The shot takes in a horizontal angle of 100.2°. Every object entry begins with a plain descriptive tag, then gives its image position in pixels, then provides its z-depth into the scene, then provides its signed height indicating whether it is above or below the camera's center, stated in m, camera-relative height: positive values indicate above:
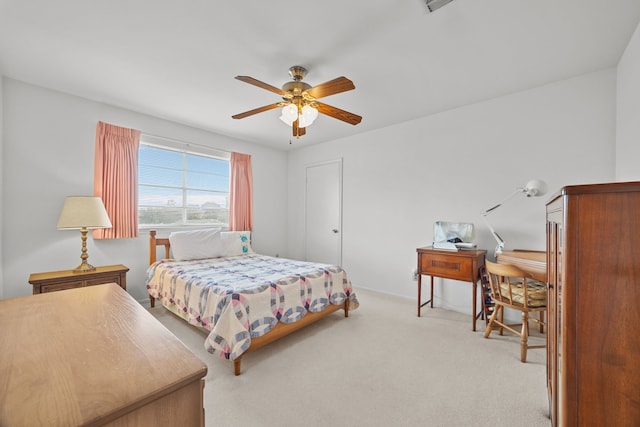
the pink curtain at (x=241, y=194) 4.41 +0.29
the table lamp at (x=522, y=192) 2.49 +0.19
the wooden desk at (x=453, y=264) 2.72 -0.56
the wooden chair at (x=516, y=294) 2.16 -0.70
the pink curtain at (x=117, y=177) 3.10 +0.41
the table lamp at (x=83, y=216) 2.60 -0.05
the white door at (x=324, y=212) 4.59 +0.00
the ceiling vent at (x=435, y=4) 1.65 +1.31
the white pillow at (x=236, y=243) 3.80 -0.45
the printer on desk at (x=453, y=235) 2.95 -0.27
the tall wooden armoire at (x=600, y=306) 0.78 -0.28
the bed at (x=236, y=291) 2.03 -0.72
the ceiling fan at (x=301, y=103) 2.19 +0.96
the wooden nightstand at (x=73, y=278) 2.45 -0.66
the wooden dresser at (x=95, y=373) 0.53 -0.39
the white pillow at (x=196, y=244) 3.34 -0.43
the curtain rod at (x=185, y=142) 3.52 +1.00
